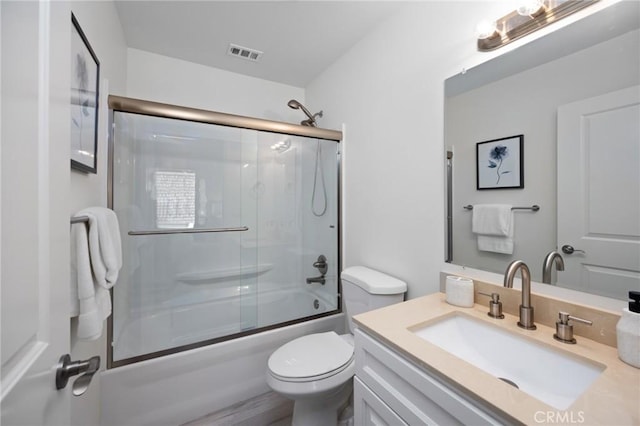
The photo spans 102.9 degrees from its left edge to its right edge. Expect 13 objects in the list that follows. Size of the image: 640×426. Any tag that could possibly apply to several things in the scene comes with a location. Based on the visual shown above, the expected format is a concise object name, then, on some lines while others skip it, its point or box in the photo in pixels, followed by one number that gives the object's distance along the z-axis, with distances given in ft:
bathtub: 4.38
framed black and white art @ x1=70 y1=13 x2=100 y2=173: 2.94
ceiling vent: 6.22
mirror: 2.58
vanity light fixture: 2.91
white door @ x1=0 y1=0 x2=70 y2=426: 1.13
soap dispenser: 2.15
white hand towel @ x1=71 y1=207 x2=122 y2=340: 2.73
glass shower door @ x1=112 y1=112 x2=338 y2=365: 5.19
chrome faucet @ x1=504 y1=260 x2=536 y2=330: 2.88
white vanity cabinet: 1.96
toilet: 3.84
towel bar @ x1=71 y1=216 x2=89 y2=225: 2.74
